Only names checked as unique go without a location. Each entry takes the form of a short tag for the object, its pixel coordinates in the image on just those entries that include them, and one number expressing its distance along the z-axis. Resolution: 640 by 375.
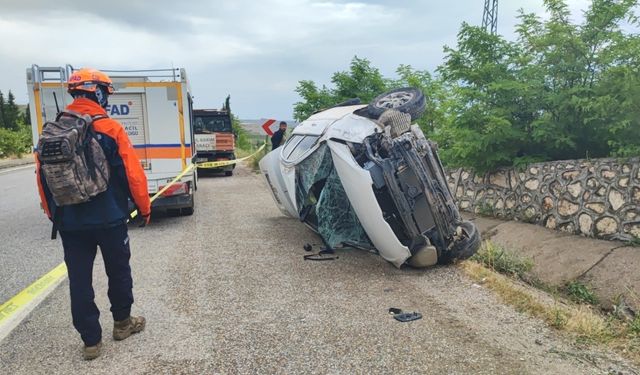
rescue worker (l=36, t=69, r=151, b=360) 3.51
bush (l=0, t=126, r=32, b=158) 34.75
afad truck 8.63
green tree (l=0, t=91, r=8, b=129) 58.60
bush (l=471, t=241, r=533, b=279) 6.15
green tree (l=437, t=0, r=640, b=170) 7.56
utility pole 34.66
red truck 19.42
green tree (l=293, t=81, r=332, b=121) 16.89
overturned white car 5.18
